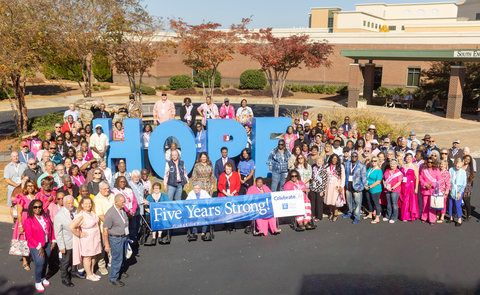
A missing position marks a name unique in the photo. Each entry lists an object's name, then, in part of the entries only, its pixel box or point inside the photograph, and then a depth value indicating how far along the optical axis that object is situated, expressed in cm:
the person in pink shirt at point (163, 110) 1308
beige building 6500
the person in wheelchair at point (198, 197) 812
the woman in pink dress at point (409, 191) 920
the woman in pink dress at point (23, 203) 671
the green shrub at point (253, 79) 4078
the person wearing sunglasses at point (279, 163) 995
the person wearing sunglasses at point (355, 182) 923
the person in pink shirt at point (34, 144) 1053
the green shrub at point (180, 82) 4078
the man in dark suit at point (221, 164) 943
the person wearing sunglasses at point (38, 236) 629
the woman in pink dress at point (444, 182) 902
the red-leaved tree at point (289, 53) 1927
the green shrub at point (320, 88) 4053
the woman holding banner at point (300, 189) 875
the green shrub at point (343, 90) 3981
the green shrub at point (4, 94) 3045
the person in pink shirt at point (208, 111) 1324
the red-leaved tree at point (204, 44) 2297
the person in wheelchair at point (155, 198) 806
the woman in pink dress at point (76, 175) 826
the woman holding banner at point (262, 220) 857
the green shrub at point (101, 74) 3949
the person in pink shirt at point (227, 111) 1342
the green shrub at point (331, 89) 3994
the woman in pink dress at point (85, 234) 637
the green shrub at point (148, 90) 3794
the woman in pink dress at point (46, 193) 701
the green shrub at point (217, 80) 4203
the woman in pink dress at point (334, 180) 924
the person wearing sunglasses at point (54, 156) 944
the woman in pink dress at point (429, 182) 908
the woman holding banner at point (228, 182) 875
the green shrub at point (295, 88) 4175
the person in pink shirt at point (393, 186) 912
